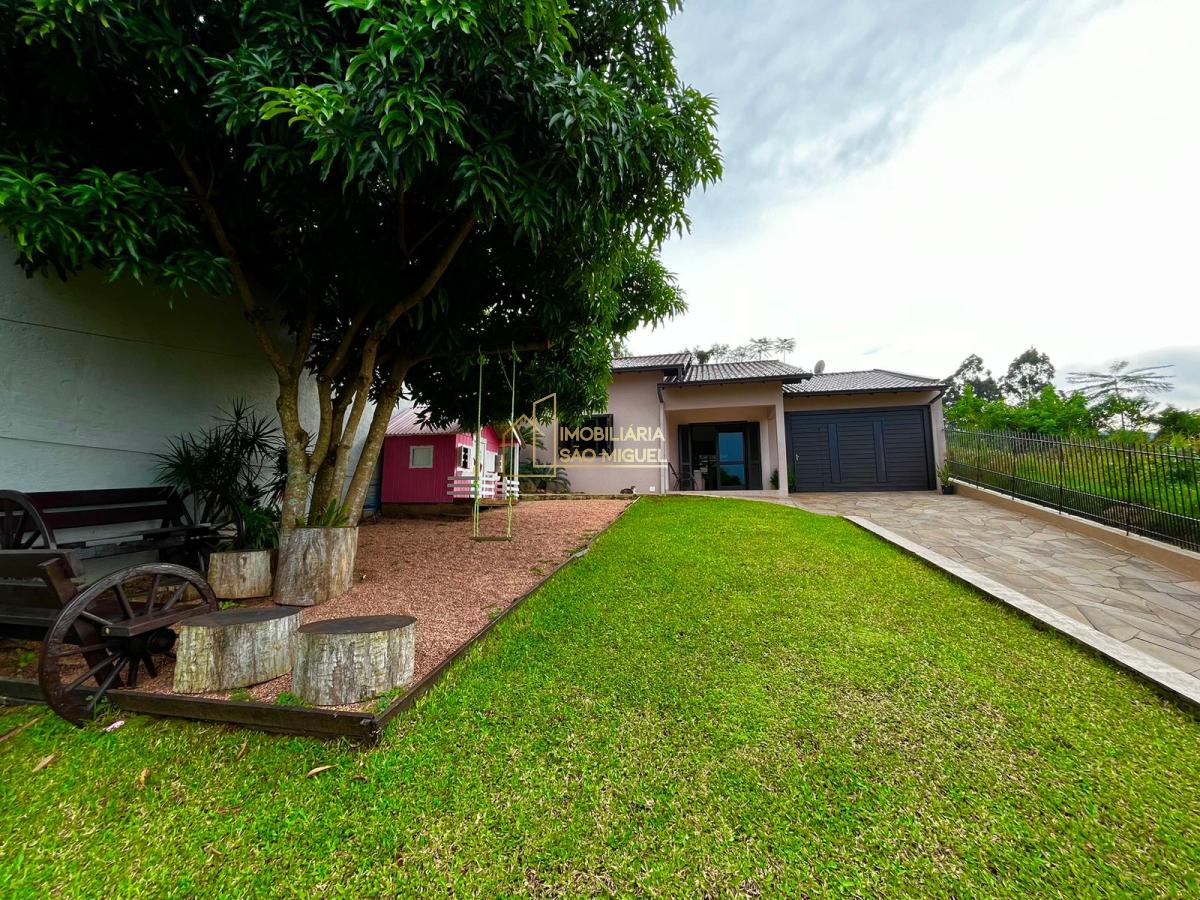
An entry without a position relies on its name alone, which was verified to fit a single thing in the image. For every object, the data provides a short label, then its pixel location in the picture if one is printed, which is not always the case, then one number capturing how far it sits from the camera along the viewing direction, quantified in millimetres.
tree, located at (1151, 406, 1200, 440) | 13062
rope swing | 5254
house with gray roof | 11297
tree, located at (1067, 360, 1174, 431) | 17000
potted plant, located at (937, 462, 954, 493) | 10227
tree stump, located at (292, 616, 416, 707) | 2115
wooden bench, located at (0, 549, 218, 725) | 2041
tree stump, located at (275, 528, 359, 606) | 3400
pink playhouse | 8492
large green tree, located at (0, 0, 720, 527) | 2414
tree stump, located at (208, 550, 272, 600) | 3451
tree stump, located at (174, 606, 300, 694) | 2248
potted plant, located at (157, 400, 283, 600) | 3498
